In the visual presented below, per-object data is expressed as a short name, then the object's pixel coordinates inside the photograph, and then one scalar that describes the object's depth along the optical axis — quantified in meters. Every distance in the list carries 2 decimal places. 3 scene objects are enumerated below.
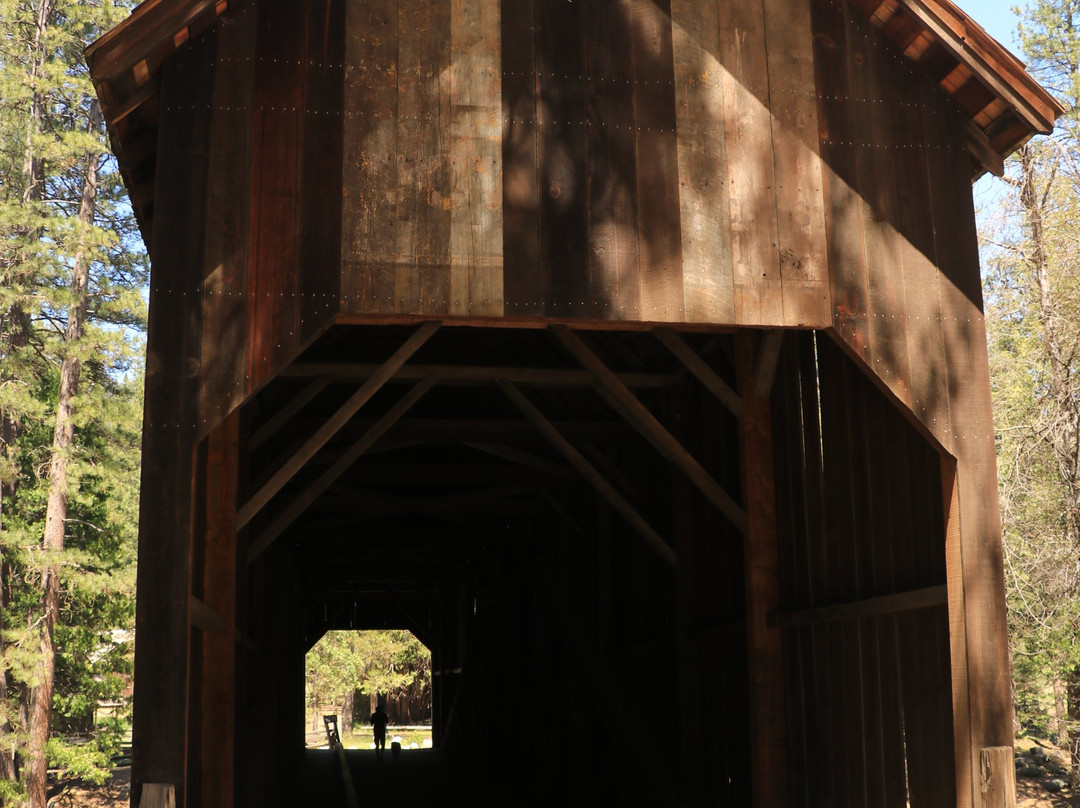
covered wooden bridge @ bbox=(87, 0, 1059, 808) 5.79
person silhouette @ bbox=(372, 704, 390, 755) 27.03
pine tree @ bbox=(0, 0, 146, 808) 21.81
